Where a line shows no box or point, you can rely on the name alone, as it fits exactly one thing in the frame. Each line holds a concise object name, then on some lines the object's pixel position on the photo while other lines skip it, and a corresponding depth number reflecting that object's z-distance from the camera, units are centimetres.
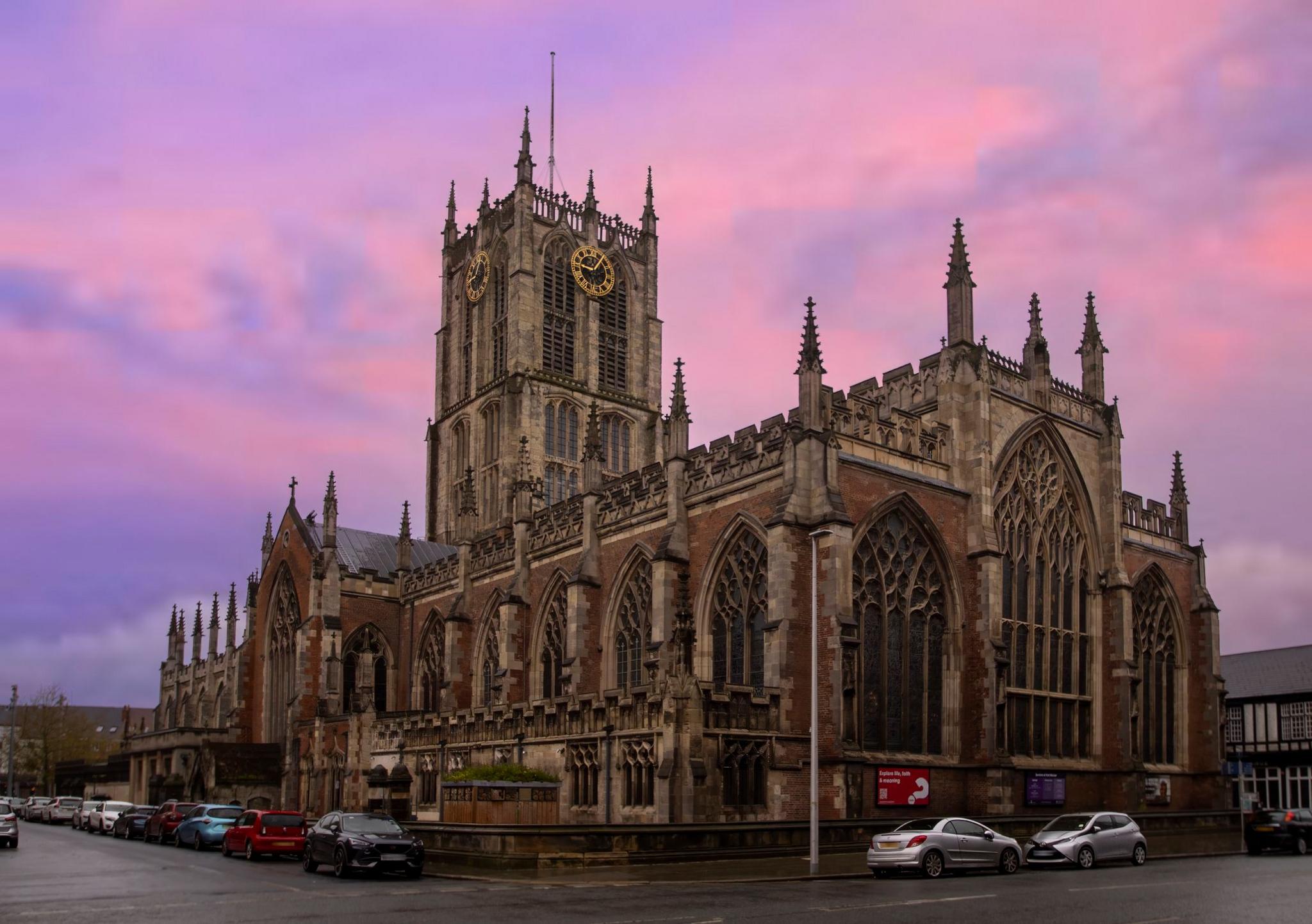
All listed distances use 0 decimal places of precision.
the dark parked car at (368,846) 2680
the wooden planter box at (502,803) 3153
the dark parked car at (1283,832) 3556
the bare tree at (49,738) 10956
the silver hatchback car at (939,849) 2642
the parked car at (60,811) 6175
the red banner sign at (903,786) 3503
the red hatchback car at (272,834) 3322
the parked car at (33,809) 6619
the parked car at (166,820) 4244
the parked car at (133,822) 4644
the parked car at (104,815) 5131
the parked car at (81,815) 5550
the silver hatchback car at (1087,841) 2909
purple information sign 3862
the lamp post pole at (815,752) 2708
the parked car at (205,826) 3872
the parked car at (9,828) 3862
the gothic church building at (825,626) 3419
